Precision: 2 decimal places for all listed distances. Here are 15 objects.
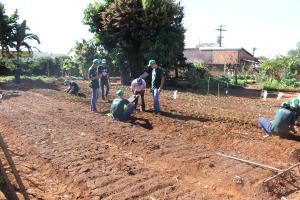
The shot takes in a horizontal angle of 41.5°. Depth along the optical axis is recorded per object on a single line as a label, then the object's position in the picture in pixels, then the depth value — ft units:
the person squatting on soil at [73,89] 60.44
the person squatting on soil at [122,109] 37.91
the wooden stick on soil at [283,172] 22.04
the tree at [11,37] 88.94
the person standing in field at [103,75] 50.39
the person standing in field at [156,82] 41.70
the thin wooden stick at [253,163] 23.98
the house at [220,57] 149.32
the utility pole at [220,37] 220.23
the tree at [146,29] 80.59
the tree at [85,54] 92.79
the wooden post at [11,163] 16.69
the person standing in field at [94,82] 42.83
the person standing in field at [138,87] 42.19
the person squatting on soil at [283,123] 30.96
